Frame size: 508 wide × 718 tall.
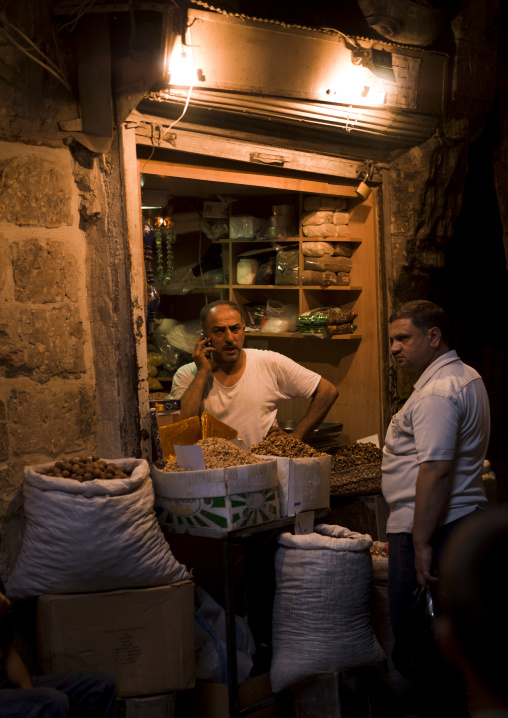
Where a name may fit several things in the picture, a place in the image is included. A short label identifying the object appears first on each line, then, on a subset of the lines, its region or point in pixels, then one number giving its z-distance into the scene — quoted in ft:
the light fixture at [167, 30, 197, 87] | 9.56
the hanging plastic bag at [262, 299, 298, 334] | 15.53
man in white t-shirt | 11.80
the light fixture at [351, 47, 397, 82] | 11.86
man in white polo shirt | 8.50
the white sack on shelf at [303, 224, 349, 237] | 14.51
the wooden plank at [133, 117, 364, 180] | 10.05
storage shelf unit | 13.34
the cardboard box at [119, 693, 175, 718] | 8.14
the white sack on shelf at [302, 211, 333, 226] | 14.52
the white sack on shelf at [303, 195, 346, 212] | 14.57
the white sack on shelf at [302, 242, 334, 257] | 14.42
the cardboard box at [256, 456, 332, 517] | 9.50
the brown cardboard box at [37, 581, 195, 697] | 7.74
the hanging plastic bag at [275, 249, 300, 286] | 15.01
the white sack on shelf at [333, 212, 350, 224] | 14.49
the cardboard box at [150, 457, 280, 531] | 8.65
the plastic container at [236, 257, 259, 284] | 15.92
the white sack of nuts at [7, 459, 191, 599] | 7.66
